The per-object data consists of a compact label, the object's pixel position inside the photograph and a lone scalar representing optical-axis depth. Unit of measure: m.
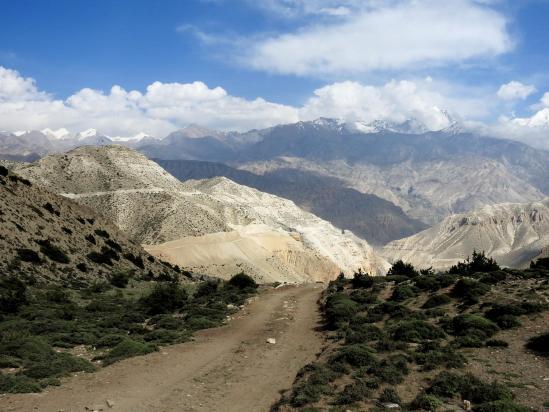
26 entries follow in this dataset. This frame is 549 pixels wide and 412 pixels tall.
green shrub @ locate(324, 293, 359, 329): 28.79
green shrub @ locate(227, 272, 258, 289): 51.92
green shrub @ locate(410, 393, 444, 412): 14.34
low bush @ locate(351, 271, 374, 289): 41.28
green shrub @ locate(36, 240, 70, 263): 44.06
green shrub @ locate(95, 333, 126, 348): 23.28
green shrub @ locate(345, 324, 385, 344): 22.85
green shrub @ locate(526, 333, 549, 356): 18.58
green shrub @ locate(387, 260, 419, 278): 54.19
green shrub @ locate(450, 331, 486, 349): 20.22
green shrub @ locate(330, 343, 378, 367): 18.95
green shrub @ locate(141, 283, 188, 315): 32.97
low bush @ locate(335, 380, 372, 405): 15.34
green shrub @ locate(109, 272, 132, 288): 43.89
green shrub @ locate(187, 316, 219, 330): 28.97
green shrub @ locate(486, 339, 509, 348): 19.70
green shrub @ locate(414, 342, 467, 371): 17.88
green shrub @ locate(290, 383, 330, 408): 15.50
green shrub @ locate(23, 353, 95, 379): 17.97
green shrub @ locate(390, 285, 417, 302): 31.77
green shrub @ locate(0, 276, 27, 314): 27.97
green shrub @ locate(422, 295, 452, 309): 28.22
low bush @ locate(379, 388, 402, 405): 15.24
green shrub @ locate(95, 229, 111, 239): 58.53
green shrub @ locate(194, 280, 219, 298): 42.77
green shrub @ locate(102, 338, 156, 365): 20.98
